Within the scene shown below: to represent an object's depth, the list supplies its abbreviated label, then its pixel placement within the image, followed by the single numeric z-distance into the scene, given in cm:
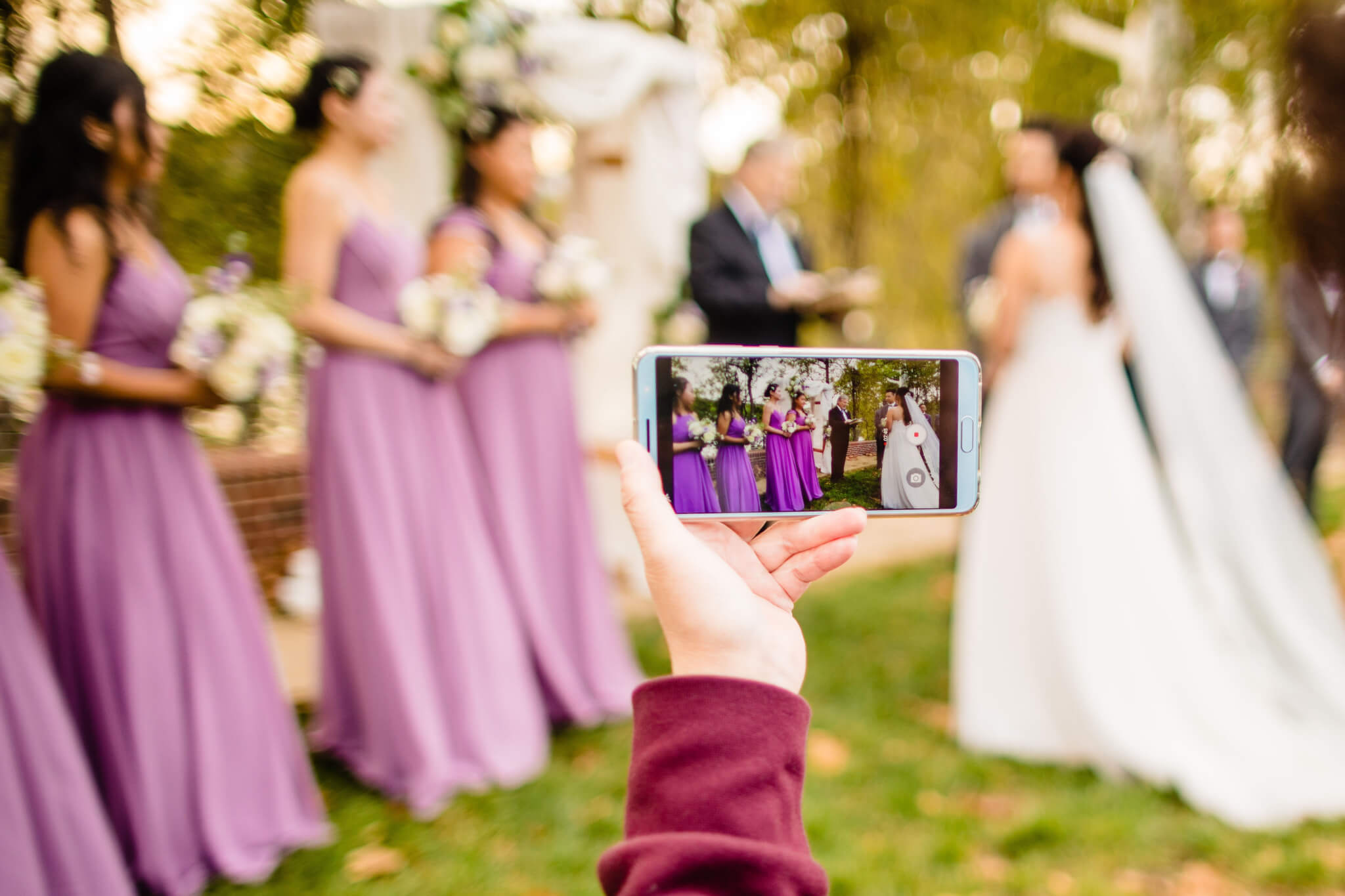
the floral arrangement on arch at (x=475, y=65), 330
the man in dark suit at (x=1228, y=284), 608
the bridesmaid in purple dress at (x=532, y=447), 326
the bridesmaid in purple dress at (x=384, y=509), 267
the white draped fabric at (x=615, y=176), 380
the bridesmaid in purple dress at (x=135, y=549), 192
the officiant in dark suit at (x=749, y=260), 425
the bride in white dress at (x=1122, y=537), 318
